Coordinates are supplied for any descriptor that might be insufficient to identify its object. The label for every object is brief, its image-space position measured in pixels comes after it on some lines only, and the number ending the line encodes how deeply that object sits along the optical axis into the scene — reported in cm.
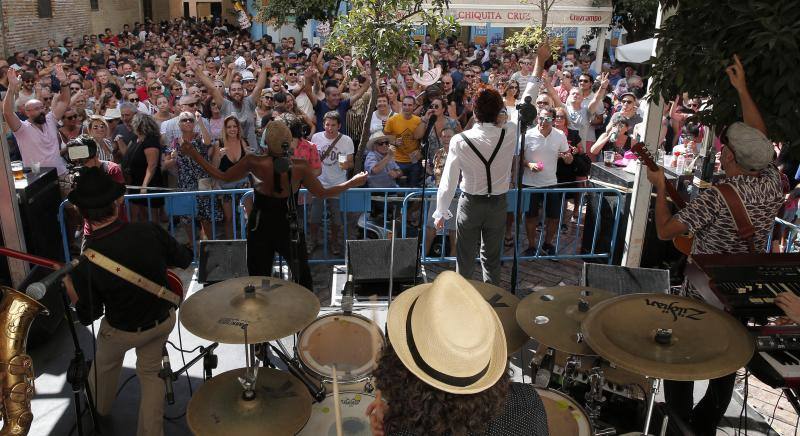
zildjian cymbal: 298
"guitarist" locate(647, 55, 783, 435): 358
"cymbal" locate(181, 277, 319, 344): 353
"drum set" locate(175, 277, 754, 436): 314
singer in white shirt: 537
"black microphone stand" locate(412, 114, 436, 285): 513
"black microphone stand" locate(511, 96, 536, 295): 448
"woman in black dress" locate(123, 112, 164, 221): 747
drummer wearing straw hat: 201
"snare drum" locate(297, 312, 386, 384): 388
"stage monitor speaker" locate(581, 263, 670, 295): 552
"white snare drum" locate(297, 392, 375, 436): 347
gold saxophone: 314
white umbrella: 1334
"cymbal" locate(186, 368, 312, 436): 323
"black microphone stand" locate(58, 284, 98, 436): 340
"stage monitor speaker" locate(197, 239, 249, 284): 570
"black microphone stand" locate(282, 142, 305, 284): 459
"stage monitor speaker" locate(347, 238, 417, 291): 578
